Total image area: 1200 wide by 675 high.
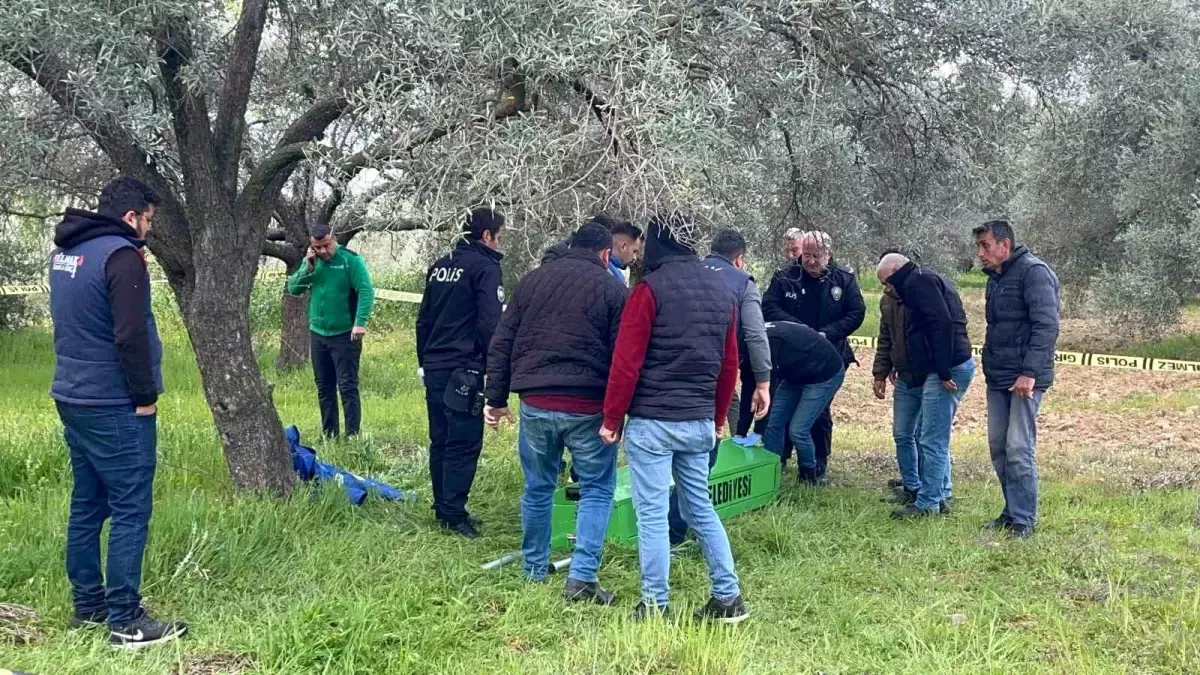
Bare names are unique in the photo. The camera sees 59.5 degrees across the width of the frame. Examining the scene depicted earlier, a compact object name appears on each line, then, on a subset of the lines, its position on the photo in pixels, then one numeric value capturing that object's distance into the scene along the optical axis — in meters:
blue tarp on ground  6.22
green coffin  5.58
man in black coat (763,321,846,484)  6.77
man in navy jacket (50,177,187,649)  3.94
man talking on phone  7.88
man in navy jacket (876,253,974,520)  6.42
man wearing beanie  4.46
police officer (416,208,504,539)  5.54
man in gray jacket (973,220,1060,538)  5.86
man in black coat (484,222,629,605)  4.70
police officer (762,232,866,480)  7.31
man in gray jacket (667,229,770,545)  5.57
